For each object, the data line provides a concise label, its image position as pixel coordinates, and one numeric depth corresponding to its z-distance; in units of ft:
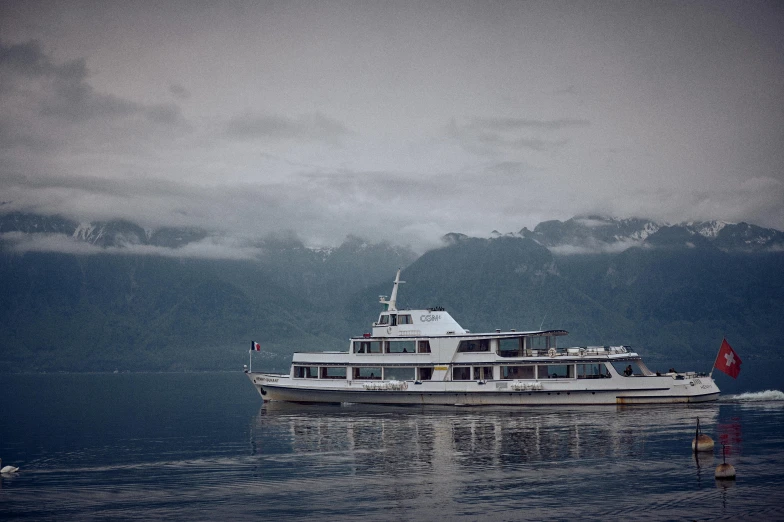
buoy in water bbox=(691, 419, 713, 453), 172.24
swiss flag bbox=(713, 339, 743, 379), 255.50
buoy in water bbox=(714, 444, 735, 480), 145.89
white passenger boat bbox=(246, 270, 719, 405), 261.44
